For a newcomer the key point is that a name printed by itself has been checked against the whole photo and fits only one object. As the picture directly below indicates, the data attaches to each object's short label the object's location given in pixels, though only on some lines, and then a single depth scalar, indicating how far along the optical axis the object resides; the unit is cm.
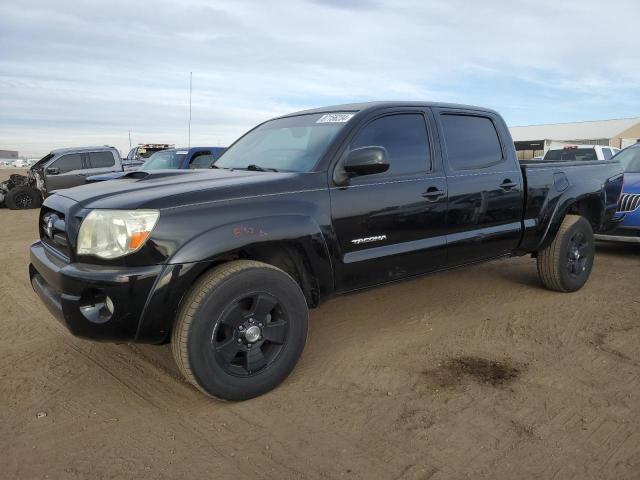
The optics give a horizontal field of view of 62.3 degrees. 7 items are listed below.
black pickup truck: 286
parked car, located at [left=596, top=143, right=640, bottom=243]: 687
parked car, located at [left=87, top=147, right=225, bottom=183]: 1031
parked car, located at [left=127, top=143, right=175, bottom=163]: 1939
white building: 5325
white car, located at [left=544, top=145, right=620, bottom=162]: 1300
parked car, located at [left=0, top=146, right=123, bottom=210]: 1428
